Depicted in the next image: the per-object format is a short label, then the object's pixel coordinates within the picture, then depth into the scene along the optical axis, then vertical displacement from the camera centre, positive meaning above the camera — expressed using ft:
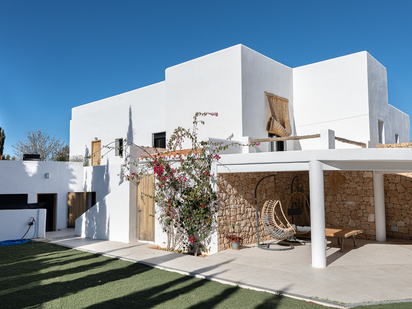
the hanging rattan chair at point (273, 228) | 32.63 -5.06
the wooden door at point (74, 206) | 55.57 -4.47
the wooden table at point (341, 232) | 31.89 -5.39
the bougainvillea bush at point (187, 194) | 32.83 -1.51
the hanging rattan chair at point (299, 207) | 45.14 -3.92
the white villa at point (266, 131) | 36.42 +6.96
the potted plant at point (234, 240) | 33.22 -6.32
